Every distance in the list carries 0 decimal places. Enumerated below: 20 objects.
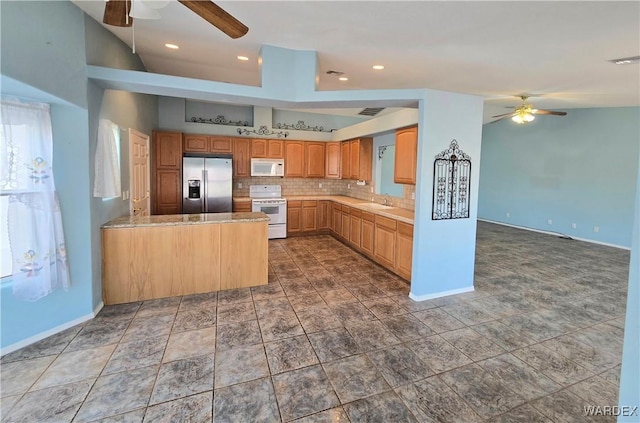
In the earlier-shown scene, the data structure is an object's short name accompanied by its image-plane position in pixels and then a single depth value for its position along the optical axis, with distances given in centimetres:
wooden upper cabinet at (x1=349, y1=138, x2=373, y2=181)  603
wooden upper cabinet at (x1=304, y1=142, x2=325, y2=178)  680
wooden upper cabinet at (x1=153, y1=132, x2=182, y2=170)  546
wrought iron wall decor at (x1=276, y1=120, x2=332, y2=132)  687
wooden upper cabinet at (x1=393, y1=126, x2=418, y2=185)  413
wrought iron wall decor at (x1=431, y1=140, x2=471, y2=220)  360
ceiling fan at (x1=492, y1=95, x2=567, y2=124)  493
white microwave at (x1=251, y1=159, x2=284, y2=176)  635
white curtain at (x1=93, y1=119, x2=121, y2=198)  297
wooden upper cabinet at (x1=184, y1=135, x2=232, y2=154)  589
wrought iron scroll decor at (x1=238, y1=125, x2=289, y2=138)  653
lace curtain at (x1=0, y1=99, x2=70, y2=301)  231
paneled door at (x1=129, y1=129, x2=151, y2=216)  408
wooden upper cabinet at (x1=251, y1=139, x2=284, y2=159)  638
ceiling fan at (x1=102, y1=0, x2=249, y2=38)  161
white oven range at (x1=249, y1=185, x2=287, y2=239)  616
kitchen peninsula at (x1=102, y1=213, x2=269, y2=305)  329
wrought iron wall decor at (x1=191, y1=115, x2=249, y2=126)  629
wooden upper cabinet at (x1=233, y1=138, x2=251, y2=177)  625
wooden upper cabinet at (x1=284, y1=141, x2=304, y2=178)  662
